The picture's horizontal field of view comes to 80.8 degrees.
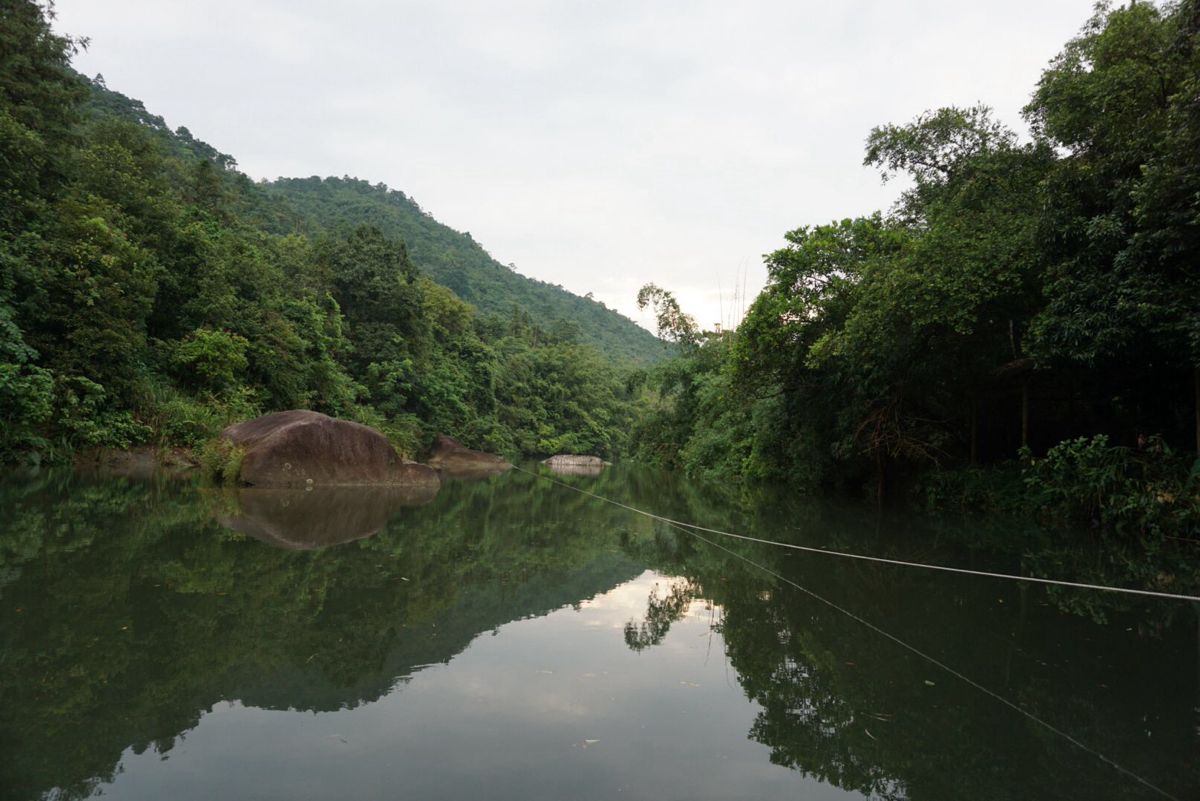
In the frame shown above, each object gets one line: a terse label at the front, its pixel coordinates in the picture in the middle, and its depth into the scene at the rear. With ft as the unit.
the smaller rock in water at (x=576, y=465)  106.63
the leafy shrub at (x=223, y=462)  41.24
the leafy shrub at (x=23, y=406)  38.19
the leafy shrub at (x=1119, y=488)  27.89
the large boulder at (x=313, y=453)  41.83
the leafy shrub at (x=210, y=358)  56.29
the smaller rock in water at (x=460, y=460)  86.07
